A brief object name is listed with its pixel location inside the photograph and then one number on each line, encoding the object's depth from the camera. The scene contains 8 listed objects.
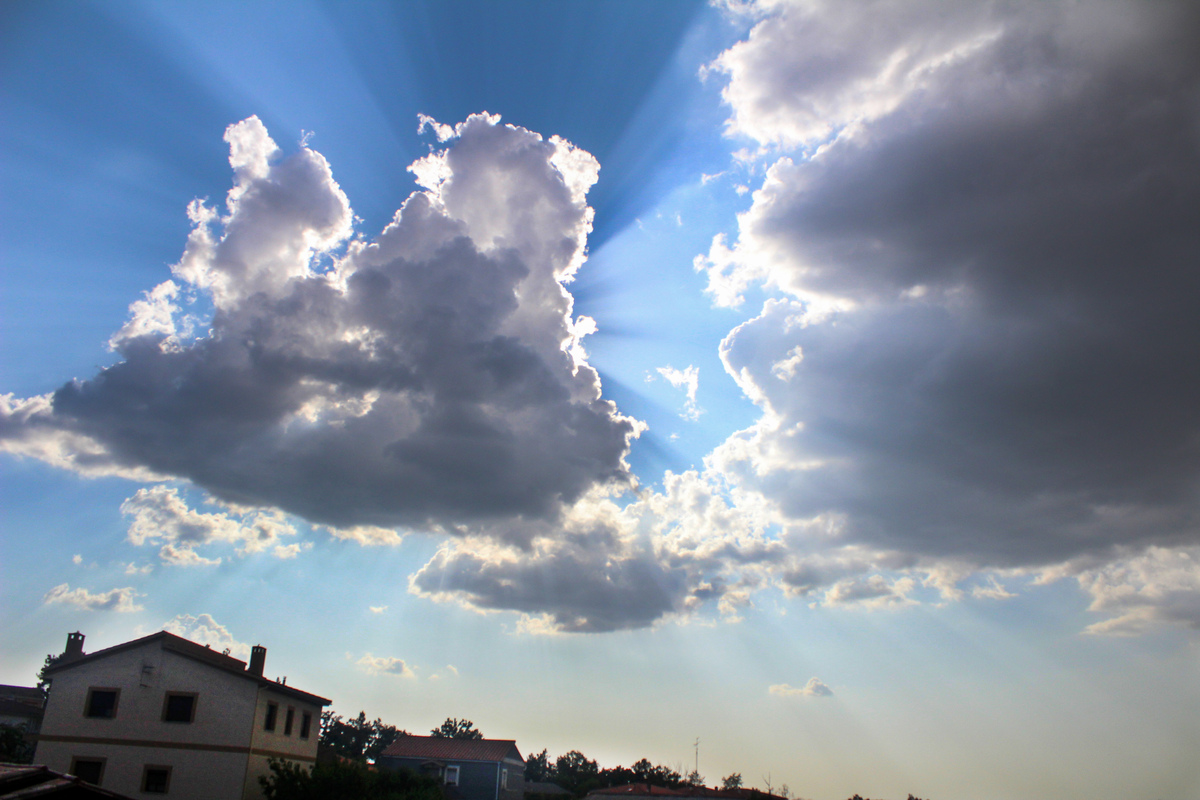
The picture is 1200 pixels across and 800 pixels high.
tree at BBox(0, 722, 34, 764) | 37.72
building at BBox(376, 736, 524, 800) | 62.31
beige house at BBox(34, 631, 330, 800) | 33.09
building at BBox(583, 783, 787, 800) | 66.31
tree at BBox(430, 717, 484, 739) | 118.50
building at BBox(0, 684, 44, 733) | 60.25
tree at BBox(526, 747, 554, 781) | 127.06
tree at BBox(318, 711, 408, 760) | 102.40
